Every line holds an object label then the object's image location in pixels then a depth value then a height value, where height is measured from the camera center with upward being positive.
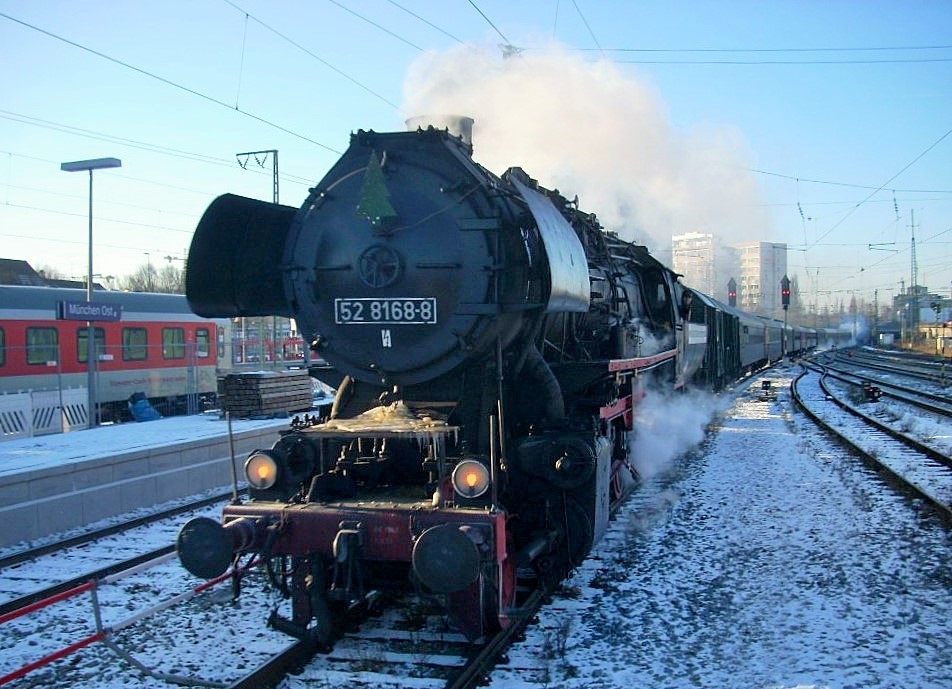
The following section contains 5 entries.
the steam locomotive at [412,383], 4.75 -0.25
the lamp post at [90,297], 14.04 +1.13
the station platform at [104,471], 8.09 -1.41
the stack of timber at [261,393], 14.80 -0.81
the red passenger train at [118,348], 17.22 +0.09
